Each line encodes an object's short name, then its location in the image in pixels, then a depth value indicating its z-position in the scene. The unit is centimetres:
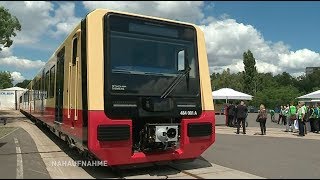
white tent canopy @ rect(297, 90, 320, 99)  1496
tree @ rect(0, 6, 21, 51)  2025
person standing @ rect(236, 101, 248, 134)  1223
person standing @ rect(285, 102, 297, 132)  1251
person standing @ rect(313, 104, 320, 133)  1276
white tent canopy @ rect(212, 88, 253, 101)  1639
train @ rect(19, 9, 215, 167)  498
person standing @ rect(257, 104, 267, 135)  1174
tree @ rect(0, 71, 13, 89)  6173
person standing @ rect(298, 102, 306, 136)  1139
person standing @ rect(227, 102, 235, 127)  1604
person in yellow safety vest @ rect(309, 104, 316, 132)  1287
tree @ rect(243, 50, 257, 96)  5820
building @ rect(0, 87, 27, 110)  4629
